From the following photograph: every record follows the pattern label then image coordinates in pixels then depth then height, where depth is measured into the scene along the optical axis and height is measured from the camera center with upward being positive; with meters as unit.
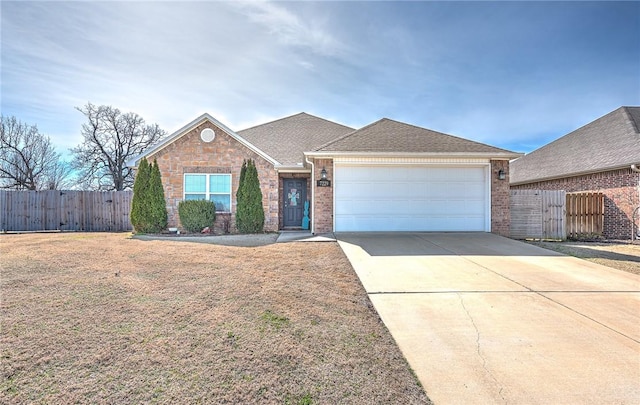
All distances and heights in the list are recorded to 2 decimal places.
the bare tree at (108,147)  27.52 +4.87
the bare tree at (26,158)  23.28 +3.15
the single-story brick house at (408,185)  10.34 +0.56
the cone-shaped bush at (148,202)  11.75 -0.10
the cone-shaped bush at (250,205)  11.82 -0.19
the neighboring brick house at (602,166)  11.11 +1.55
